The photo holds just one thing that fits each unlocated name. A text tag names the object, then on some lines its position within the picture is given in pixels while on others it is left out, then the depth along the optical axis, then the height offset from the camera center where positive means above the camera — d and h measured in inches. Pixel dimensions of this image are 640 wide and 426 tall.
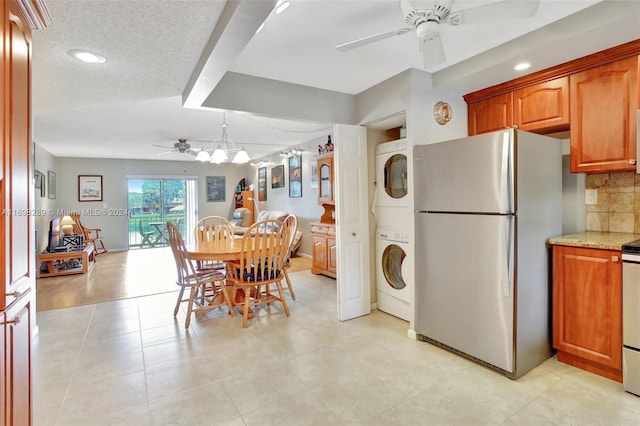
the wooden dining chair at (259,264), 124.9 -21.1
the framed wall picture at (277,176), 295.4 +33.3
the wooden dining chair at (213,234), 158.1 -11.2
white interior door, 125.9 -3.7
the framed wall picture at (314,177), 242.4 +26.6
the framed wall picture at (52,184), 260.5 +24.1
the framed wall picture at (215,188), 354.6 +26.6
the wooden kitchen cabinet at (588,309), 81.9 -26.2
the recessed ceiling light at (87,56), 71.8 +35.9
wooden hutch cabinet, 192.5 -9.8
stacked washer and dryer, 123.6 -7.2
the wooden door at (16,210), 45.1 +0.4
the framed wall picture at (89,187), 302.8 +23.5
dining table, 123.9 -15.4
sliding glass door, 326.3 +4.4
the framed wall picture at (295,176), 265.1 +29.9
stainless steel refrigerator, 84.9 -8.8
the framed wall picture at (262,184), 330.0 +29.5
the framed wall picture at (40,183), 215.8 +20.7
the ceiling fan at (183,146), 225.0 +46.0
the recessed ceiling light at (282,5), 61.9 +40.1
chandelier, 163.6 +29.5
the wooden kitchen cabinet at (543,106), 96.5 +32.8
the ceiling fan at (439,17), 58.4 +37.0
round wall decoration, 113.1 +35.3
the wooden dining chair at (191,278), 124.7 -27.2
